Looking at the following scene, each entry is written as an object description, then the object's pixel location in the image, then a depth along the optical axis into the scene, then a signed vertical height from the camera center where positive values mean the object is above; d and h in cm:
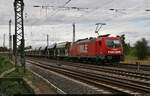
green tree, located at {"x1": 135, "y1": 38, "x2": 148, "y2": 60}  4572 -6
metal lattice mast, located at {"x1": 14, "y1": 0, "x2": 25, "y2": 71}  1914 +291
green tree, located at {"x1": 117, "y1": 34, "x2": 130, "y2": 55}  6143 +107
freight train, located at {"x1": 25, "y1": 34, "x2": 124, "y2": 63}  2486 +22
